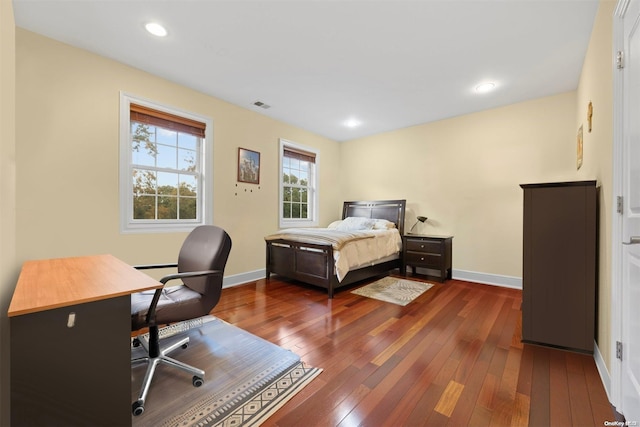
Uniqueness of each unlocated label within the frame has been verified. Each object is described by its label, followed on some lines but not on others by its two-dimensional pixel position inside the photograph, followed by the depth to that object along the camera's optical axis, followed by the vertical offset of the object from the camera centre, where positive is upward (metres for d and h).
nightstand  3.96 -0.65
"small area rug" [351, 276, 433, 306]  3.23 -1.06
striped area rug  1.38 -1.10
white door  1.19 -0.02
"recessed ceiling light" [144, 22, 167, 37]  2.22 +1.62
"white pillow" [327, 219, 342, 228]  5.03 -0.22
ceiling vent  3.77 +1.62
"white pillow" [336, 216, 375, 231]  4.52 -0.19
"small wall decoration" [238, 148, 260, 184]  3.92 +0.73
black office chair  1.54 -0.60
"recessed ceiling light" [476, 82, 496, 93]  3.19 +1.62
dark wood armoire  1.93 -0.39
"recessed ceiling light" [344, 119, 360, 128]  4.52 +1.63
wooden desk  0.92 -0.55
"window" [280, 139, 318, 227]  4.69 +0.53
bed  3.32 -0.71
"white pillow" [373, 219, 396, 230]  4.45 -0.20
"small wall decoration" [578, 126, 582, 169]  2.80 +0.75
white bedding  3.28 -0.55
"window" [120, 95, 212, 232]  2.88 +0.55
